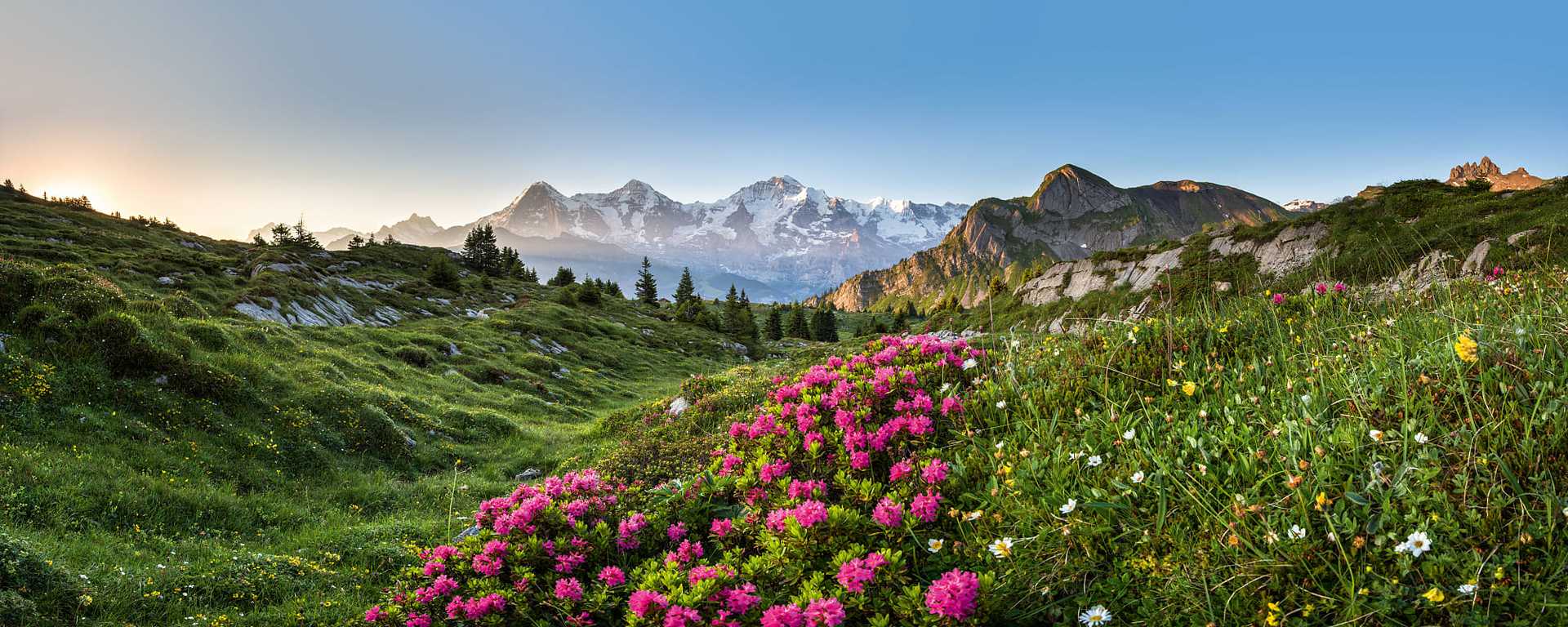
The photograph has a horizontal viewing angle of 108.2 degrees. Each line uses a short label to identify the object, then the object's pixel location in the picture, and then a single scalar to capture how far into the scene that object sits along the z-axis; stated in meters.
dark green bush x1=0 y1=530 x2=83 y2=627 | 4.63
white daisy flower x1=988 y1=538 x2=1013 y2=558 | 3.41
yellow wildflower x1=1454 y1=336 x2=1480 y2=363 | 3.29
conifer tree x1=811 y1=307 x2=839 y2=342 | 93.62
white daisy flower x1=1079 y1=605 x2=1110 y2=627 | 2.97
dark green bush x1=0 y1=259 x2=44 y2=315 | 10.47
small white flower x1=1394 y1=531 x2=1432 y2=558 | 2.50
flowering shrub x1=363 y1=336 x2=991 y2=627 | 3.29
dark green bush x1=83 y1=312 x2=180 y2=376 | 10.40
